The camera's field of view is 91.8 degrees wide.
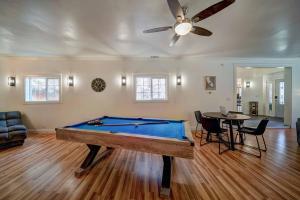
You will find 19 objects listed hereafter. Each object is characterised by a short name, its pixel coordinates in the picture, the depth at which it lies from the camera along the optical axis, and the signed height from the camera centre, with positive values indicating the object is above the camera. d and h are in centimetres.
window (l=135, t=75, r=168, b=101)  550 +38
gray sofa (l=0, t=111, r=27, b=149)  366 -96
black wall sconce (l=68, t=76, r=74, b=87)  523 +61
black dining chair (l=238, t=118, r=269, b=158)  326 -75
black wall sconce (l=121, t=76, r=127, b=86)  536 +66
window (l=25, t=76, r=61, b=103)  527 +35
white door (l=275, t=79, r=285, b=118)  774 +0
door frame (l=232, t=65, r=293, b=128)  556 +95
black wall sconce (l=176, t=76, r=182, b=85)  544 +67
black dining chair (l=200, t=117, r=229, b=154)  345 -66
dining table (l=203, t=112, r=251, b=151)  342 -48
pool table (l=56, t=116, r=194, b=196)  185 -57
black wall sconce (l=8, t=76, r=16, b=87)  507 +59
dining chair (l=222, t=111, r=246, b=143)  370 -70
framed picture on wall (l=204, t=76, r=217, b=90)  554 +64
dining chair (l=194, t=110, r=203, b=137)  456 -53
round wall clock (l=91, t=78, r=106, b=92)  531 +47
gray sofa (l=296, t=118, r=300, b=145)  376 -78
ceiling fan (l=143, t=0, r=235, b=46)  177 +111
